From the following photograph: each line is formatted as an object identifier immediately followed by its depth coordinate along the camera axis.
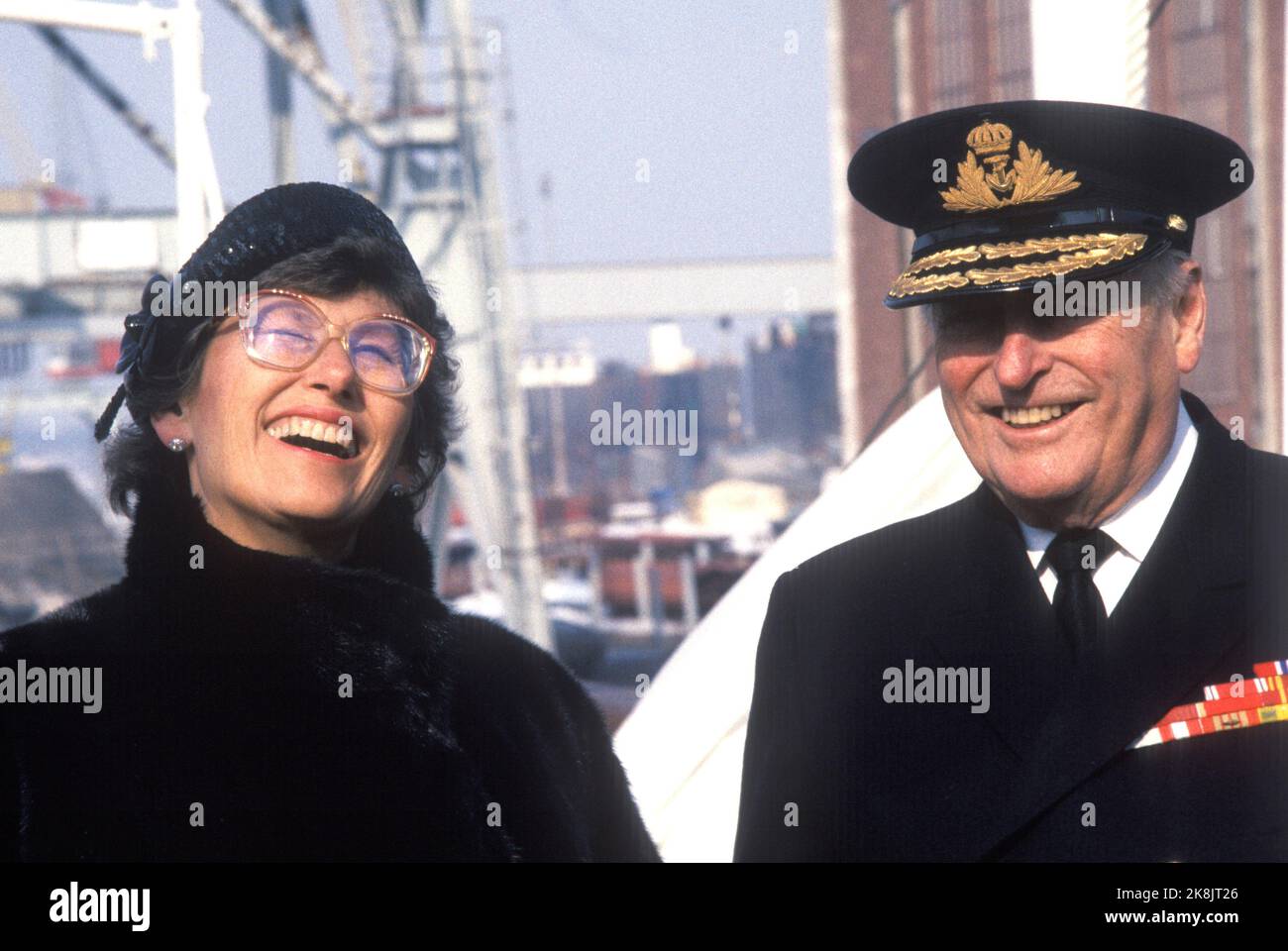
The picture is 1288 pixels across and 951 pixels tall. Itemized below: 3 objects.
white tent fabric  3.05
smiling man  2.05
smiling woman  1.93
